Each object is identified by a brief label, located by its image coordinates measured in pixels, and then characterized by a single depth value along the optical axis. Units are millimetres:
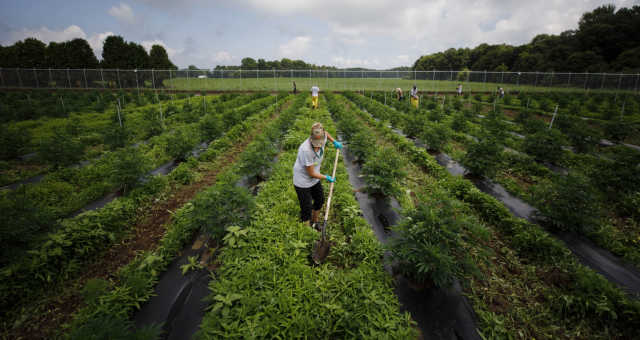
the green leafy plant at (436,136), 8933
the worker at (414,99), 18611
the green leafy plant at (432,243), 3066
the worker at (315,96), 18578
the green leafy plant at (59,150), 6367
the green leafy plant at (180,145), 7770
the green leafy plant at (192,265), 3715
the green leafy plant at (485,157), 6469
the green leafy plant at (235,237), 3941
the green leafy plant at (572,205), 4215
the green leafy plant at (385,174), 5613
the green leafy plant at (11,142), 7395
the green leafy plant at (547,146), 7758
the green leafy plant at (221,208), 4004
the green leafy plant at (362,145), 7615
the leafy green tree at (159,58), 49441
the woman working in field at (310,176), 4141
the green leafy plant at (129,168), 5414
